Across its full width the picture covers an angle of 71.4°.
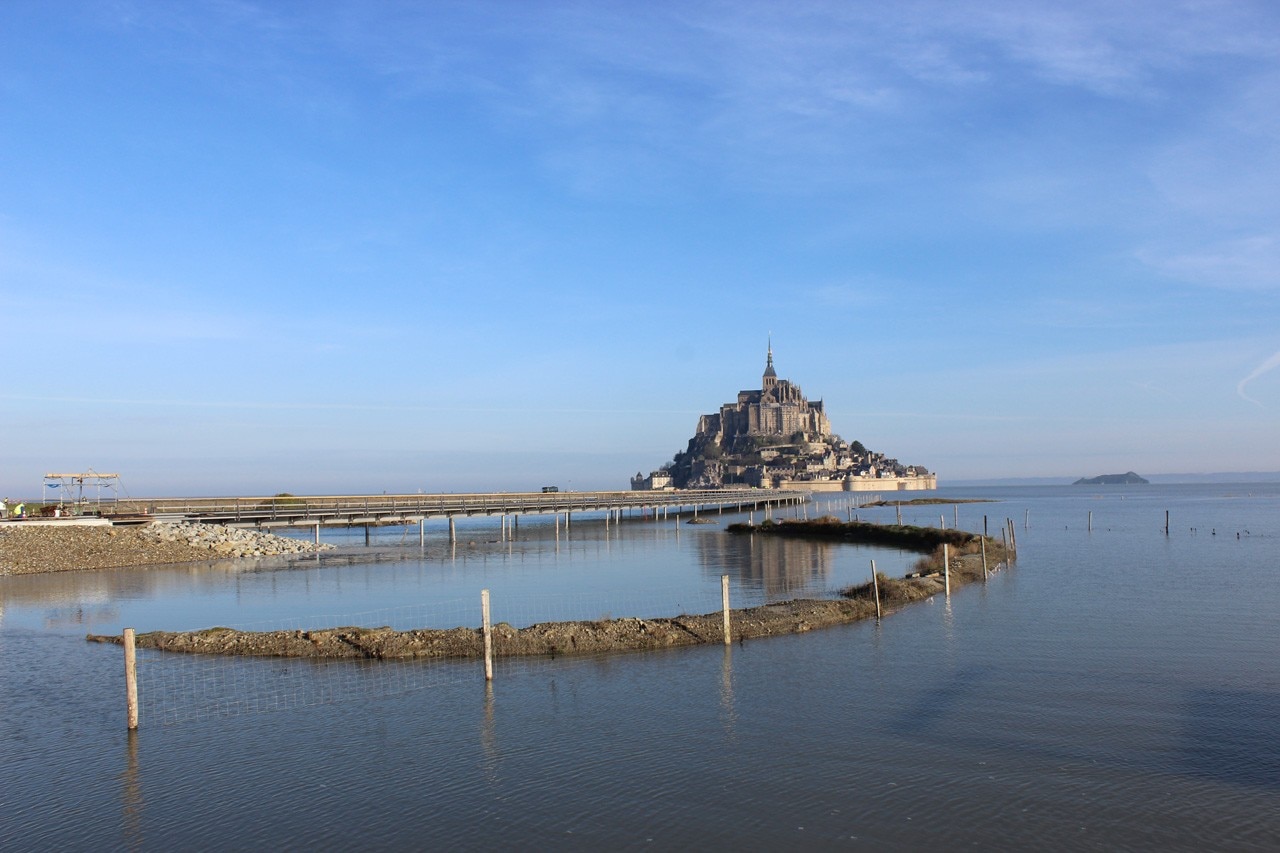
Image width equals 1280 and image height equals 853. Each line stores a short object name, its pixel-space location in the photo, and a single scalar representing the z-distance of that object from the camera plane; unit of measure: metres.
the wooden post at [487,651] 20.22
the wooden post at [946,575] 33.23
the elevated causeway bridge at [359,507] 65.62
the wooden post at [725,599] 23.81
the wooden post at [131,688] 16.98
